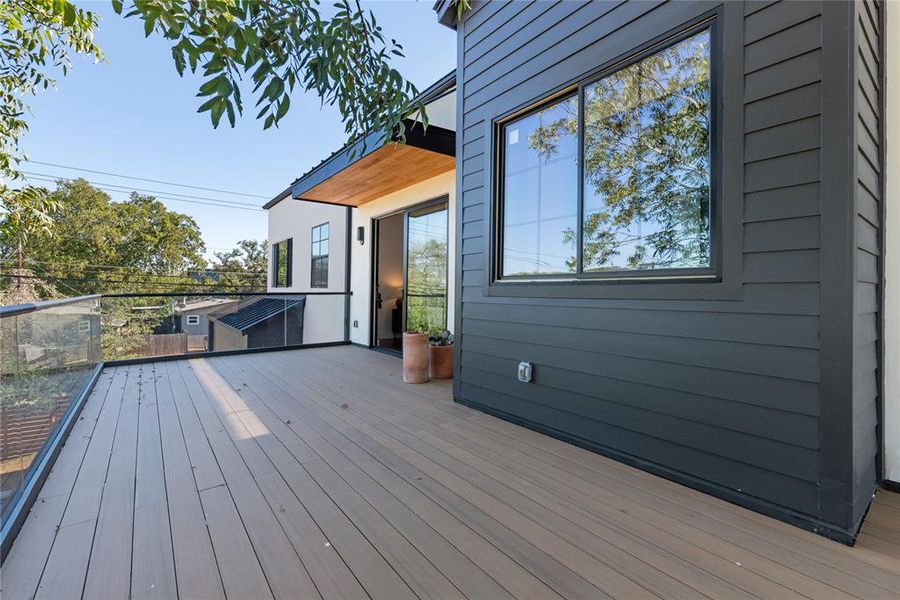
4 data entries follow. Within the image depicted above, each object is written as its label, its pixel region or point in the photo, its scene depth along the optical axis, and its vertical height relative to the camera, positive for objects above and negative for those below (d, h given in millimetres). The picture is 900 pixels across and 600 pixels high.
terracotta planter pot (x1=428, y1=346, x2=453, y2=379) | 4363 -735
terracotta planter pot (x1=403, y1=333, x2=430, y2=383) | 4141 -646
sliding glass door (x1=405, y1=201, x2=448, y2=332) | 4965 +406
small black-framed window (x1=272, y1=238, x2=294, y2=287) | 10586 +995
